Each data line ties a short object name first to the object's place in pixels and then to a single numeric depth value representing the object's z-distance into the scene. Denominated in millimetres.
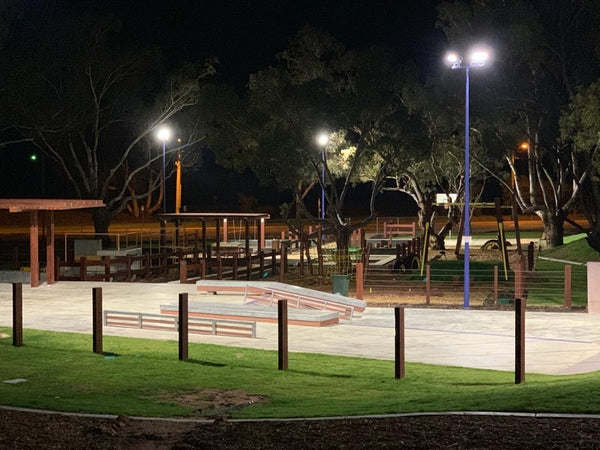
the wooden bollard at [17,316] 14508
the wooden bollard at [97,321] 13695
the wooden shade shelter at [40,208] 23359
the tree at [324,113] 38000
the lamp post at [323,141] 37906
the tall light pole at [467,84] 22703
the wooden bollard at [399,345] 11547
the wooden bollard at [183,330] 13180
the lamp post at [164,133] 42719
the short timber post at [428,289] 22297
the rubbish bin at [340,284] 23312
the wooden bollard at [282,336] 12258
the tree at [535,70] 38906
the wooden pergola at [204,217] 35438
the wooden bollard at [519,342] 11284
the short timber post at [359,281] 22656
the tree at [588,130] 34906
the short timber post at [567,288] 20781
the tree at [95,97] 43000
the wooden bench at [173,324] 16169
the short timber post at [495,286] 21861
